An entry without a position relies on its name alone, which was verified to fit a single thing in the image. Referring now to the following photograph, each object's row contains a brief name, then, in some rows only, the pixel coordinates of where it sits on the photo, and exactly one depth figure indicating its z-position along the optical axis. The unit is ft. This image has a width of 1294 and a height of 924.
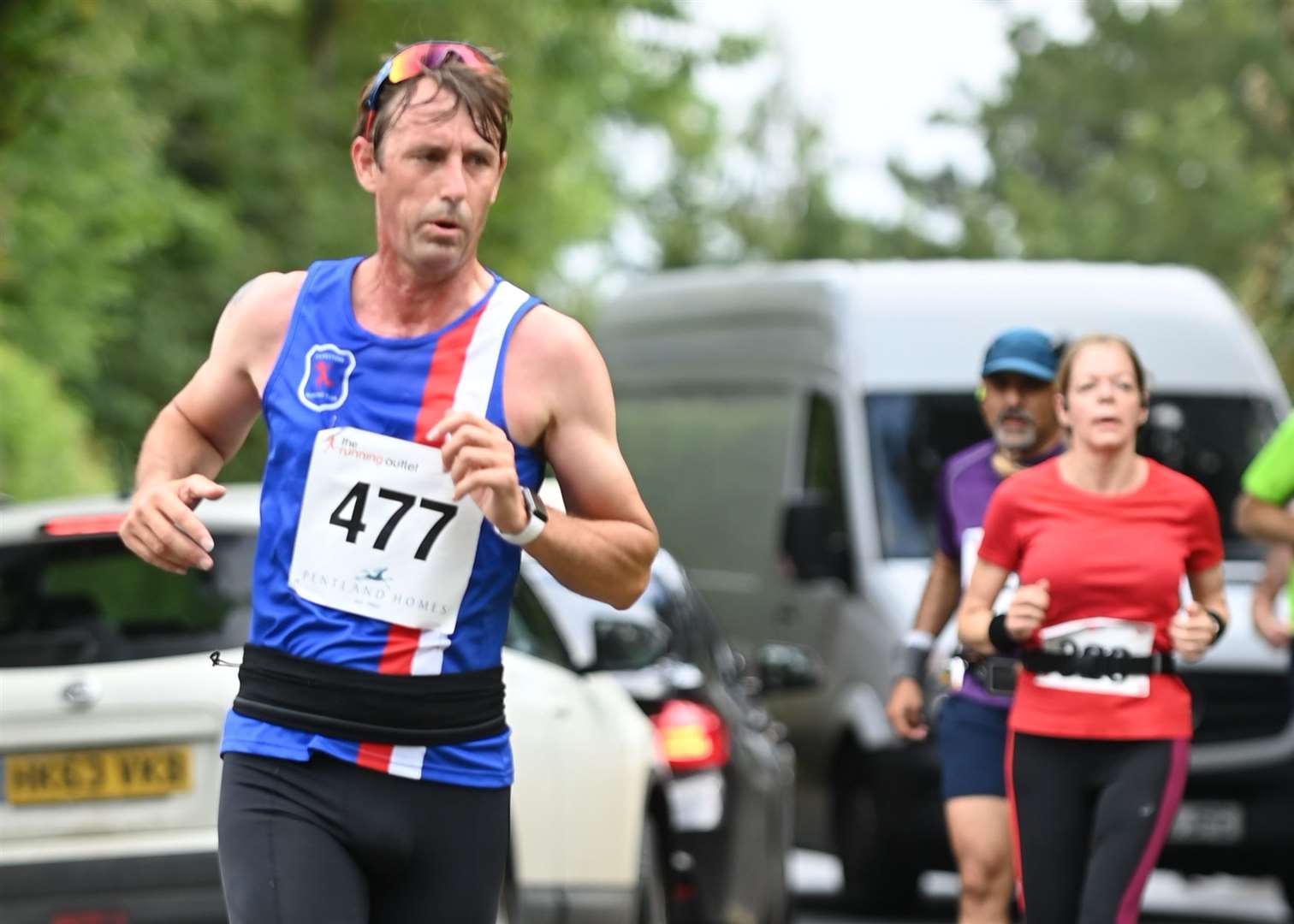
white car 51.34
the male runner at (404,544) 31.09
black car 61.82
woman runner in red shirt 45.09
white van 80.53
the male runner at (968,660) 51.67
